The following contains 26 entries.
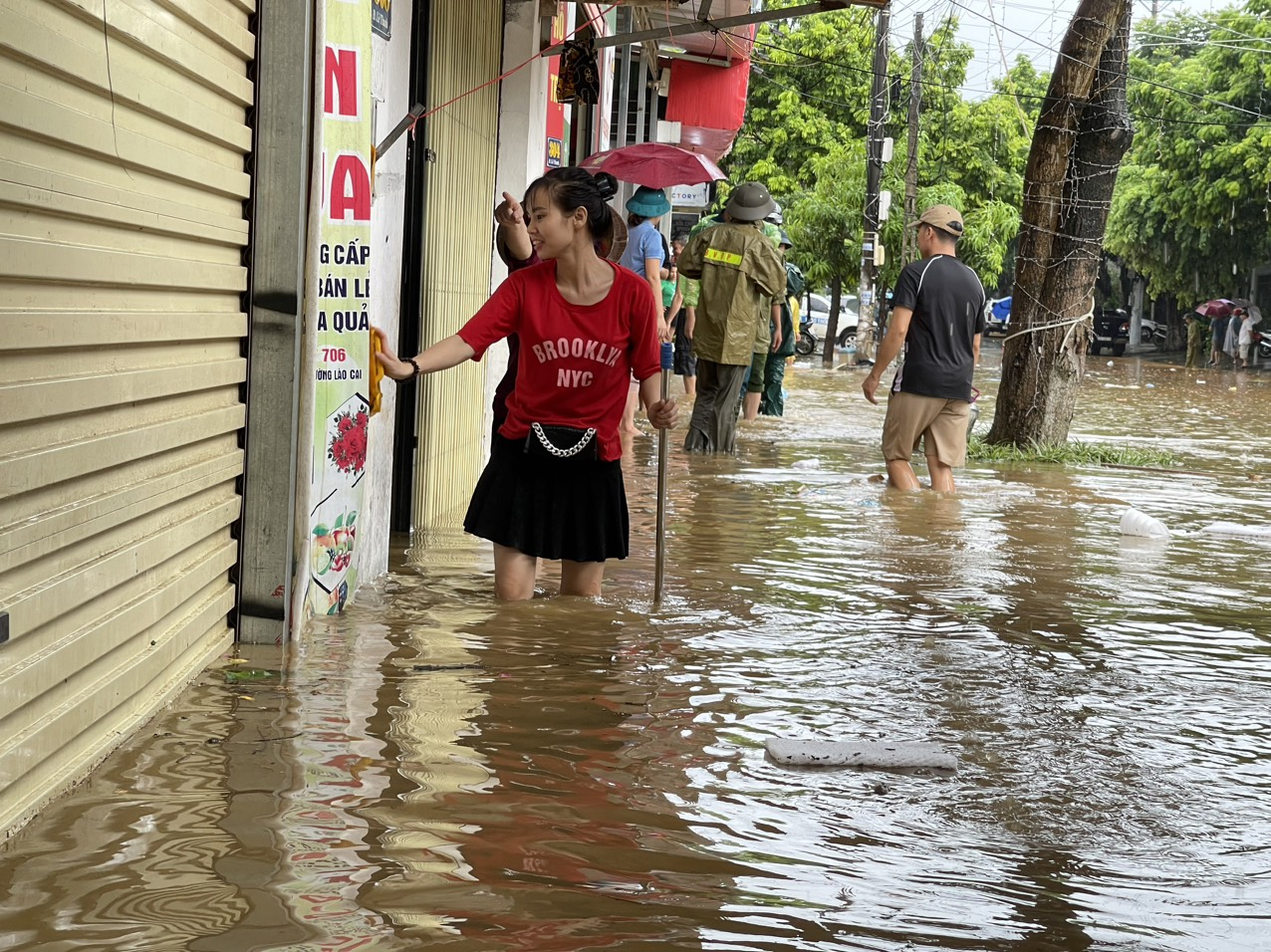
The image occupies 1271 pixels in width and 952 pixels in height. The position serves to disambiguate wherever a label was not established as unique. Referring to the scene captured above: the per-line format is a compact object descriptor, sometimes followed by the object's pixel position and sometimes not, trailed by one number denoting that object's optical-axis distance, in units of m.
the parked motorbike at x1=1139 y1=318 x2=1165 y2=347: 55.66
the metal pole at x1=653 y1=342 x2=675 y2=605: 7.00
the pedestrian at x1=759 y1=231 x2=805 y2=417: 16.86
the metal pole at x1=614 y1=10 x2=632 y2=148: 21.67
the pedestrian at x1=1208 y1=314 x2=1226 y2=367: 42.70
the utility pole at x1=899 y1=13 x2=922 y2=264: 33.19
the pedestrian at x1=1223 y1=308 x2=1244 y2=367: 43.12
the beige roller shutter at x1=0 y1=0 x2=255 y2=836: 3.51
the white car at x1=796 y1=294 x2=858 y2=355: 44.06
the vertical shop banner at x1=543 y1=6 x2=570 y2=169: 12.14
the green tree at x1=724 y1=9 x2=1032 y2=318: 35.50
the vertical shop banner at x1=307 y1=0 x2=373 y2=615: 5.70
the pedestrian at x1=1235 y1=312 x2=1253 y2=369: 41.41
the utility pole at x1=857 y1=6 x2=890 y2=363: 32.38
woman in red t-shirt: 6.02
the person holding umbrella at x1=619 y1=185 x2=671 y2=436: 12.90
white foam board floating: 4.68
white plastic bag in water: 9.94
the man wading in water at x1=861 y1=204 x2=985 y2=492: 10.93
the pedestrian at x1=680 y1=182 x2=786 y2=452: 13.56
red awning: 24.70
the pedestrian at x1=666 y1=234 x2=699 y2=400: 18.48
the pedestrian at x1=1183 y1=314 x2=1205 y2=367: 43.56
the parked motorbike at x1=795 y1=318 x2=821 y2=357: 30.83
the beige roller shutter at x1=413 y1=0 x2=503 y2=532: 8.51
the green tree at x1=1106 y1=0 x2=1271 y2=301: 41.28
